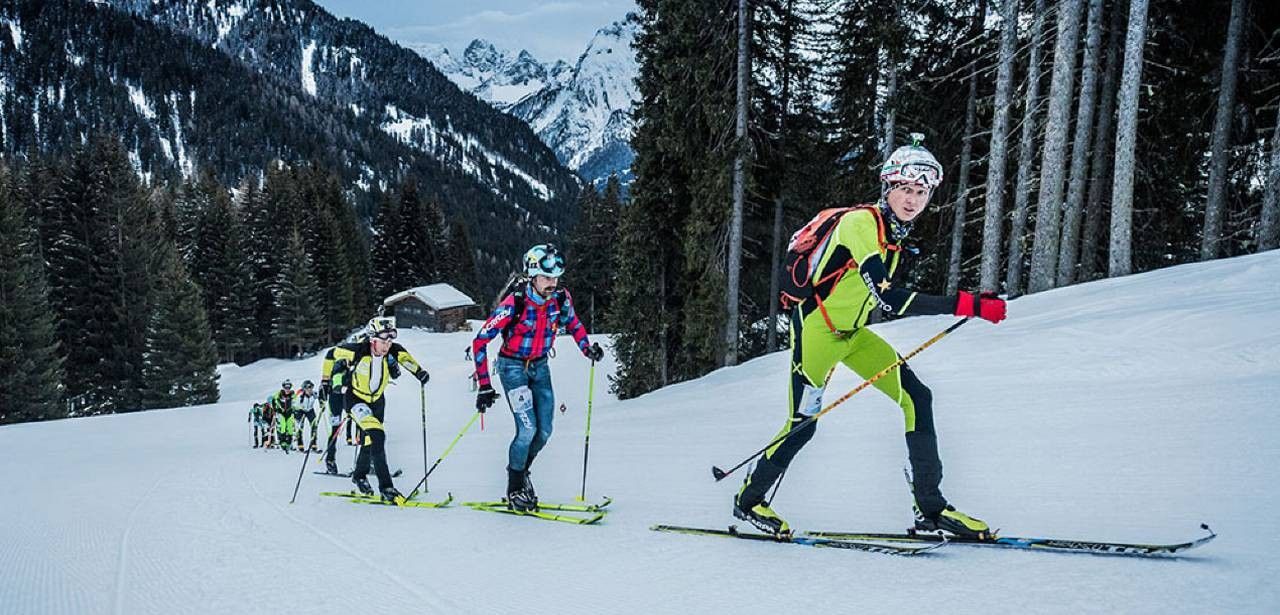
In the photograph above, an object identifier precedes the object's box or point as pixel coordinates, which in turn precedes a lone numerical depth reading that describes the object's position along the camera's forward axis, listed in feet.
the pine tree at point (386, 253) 219.41
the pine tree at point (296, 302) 179.93
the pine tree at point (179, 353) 125.80
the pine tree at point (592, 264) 183.49
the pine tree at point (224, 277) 176.76
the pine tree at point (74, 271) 132.67
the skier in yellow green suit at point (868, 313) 12.64
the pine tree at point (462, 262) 242.97
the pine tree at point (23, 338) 99.60
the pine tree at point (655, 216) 64.13
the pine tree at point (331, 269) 198.49
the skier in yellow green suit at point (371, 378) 25.77
